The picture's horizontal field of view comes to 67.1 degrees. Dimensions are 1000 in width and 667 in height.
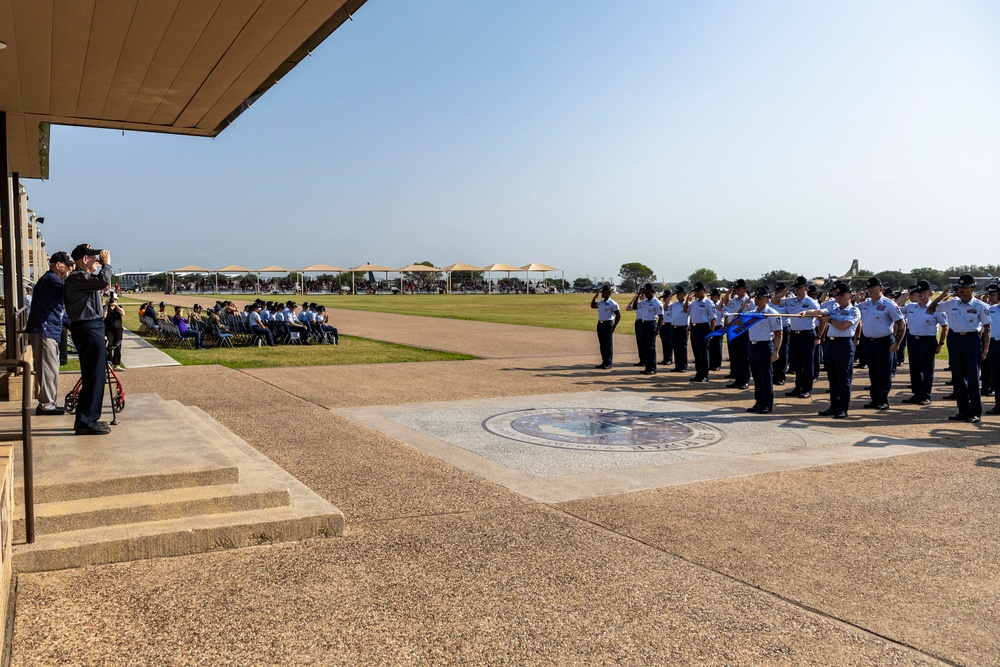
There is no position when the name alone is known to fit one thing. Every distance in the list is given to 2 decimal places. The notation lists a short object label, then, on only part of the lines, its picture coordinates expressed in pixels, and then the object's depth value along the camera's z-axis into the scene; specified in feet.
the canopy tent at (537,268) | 279.69
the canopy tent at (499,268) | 284.49
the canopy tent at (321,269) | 284.00
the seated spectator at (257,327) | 65.72
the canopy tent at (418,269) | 286.72
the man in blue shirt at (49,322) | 24.58
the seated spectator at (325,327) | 69.05
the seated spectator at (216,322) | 67.62
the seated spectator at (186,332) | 64.13
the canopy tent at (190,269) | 276.21
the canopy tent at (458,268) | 288.34
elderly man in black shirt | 20.15
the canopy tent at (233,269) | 273.50
